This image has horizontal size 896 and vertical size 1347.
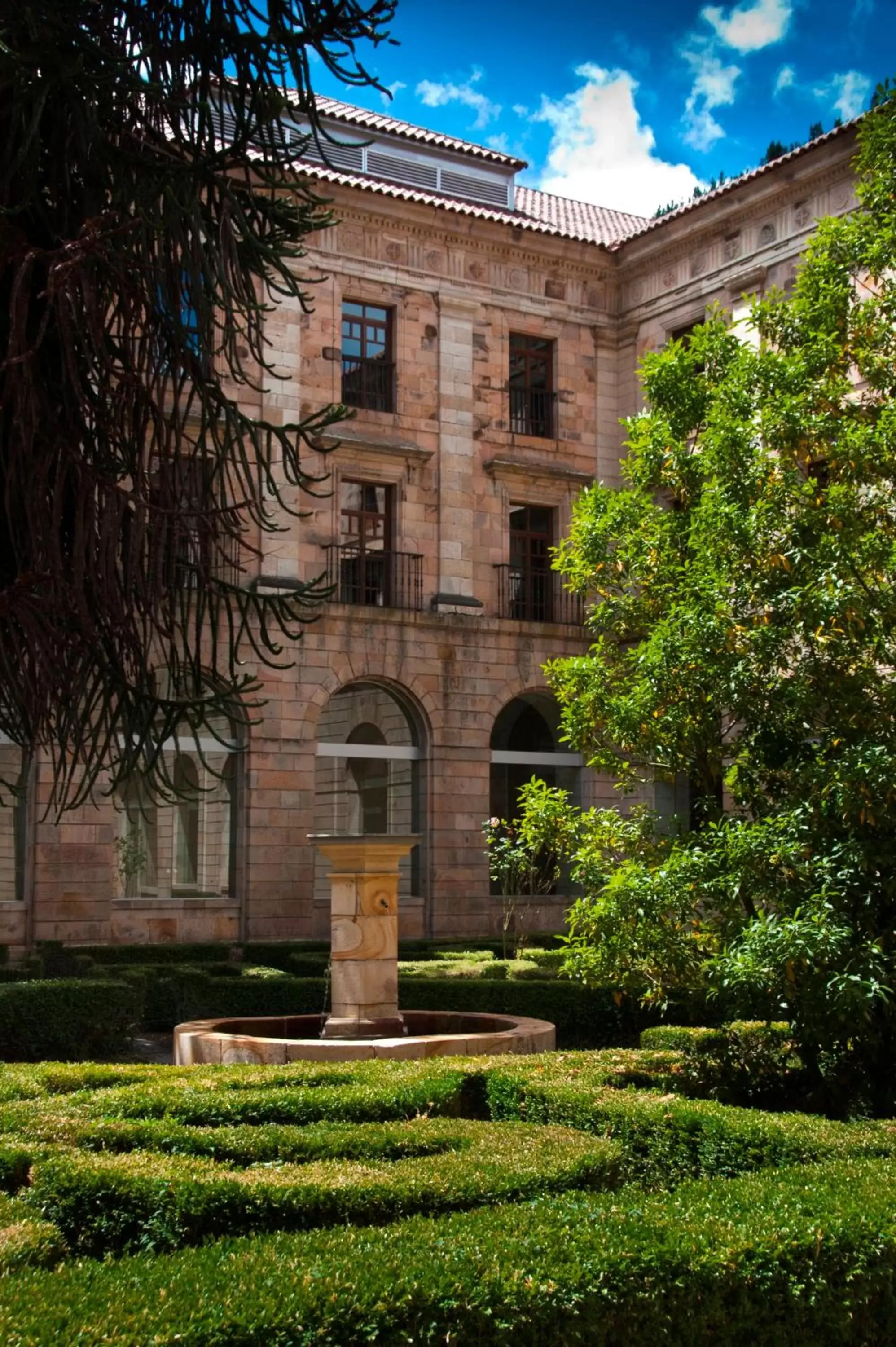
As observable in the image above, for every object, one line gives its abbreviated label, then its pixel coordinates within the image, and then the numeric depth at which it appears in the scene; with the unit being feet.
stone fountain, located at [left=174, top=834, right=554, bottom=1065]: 46.96
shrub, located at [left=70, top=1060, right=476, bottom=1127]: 31.24
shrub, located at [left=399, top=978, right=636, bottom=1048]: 57.62
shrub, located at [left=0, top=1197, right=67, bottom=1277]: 21.24
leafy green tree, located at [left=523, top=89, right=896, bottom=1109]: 33.45
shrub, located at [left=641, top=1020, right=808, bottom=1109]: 35.91
